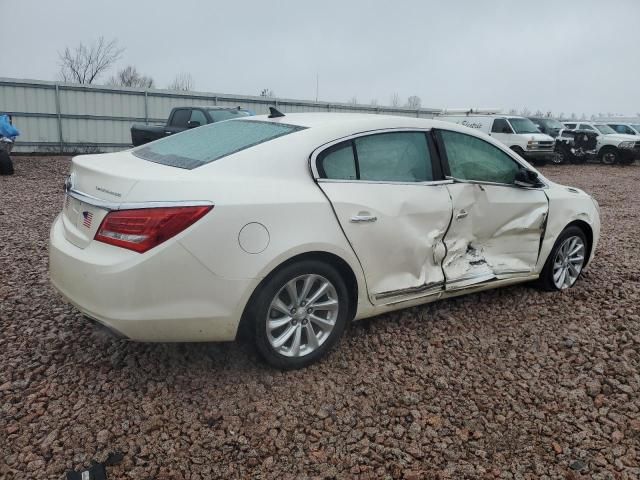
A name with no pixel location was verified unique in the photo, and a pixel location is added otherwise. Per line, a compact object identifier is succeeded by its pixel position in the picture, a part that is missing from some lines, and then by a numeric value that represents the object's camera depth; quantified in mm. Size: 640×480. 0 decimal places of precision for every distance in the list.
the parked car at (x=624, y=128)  22438
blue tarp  11512
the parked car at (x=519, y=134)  18031
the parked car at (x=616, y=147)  20328
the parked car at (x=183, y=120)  13031
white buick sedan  2711
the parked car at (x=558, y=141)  20094
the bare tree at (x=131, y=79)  48312
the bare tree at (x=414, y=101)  64387
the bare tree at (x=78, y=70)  40562
